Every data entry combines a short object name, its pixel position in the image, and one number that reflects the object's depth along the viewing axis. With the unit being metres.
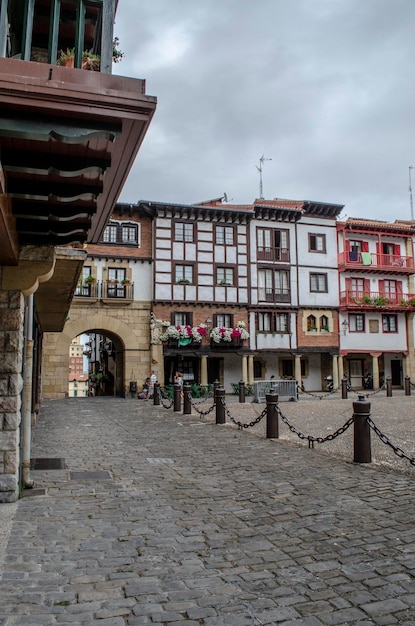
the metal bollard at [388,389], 27.05
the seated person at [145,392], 26.89
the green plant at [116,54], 7.31
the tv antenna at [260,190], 39.99
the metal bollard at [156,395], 22.42
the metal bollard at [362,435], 8.17
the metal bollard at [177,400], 18.75
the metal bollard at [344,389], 25.25
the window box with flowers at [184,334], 29.52
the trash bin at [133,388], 28.58
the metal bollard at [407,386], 28.19
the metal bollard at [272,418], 11.27
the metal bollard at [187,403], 17.39
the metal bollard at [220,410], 14.27
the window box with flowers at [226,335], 30.42
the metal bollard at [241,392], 22.58
